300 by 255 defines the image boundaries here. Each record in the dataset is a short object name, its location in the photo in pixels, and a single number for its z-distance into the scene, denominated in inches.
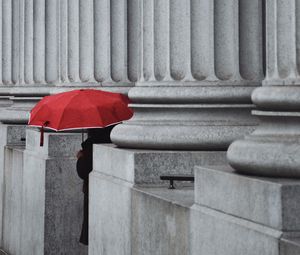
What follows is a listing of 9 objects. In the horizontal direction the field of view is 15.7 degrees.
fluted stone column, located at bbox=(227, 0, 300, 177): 404.5
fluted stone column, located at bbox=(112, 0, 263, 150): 565.6
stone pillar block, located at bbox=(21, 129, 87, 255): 750.5
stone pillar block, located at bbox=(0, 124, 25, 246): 948.0
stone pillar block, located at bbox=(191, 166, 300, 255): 370.6
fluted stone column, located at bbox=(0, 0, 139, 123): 759.7
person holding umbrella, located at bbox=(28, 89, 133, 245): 653.3
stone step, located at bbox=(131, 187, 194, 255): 477.1
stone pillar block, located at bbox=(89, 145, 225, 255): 556.7
